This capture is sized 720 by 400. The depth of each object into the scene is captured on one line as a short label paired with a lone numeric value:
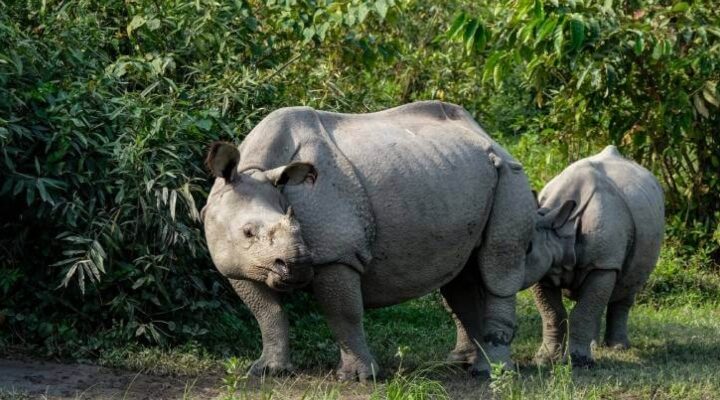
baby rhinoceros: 16.80
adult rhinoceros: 13.42
